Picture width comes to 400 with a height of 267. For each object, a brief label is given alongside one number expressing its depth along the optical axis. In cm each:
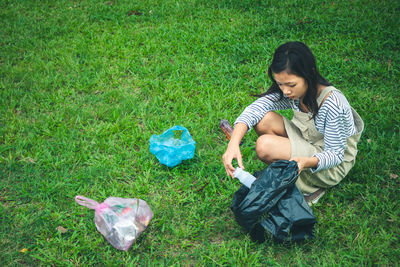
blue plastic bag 267
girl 204
